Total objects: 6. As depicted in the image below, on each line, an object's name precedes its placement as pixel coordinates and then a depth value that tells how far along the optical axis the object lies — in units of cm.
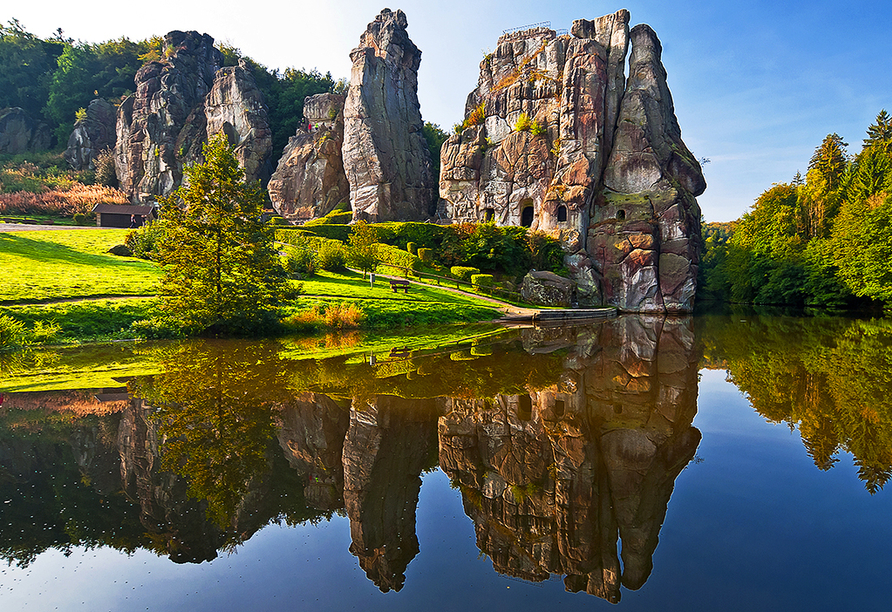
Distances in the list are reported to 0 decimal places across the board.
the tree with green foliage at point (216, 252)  1565
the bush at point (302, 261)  2839
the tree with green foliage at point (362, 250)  2967
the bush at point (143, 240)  2816
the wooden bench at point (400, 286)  2647
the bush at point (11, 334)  1295
